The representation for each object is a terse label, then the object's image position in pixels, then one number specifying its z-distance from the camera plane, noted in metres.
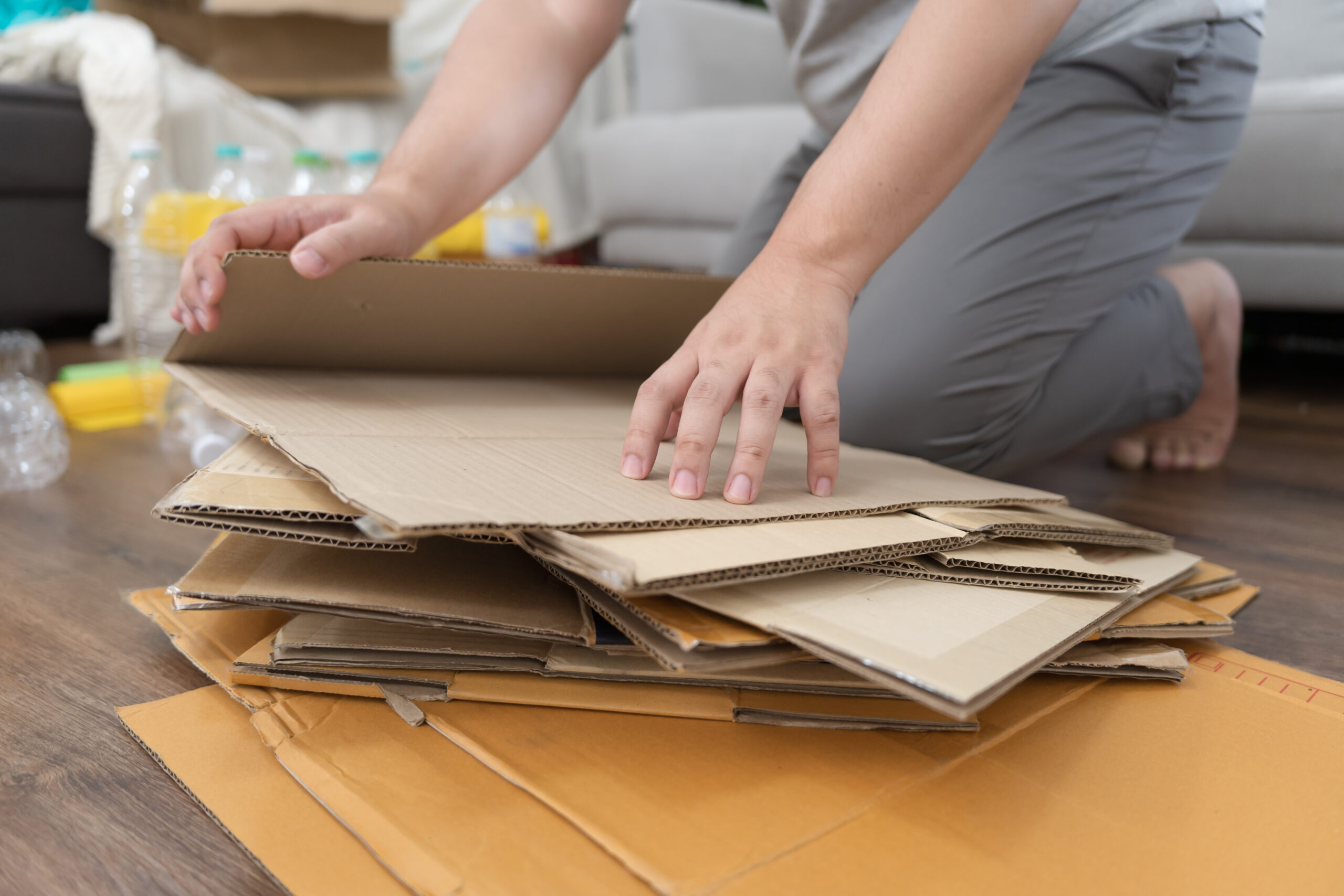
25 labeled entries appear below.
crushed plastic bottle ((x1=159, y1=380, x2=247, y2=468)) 1.15
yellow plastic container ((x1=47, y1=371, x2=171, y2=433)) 1.27
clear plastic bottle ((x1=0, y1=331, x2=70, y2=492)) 0.97
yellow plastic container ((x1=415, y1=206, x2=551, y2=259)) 2.06
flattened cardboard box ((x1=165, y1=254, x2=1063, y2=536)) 0.47
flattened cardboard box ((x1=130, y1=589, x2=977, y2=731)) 0.49
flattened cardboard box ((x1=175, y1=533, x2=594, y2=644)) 0.48
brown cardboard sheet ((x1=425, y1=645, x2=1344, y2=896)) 0.39
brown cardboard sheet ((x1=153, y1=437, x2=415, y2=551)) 0.45
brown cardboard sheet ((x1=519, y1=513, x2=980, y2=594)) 0.41
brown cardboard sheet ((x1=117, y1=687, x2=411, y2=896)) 0.38
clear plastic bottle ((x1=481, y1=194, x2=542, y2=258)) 1.99
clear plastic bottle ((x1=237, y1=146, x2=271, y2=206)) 1.83
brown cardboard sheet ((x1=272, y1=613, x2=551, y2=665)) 0.50
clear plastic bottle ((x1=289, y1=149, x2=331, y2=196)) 1.52
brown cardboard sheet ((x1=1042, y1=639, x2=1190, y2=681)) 0.54
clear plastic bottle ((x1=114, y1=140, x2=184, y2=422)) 1.38
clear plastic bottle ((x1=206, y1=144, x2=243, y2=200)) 1.78
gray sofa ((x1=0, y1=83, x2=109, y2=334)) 1.98
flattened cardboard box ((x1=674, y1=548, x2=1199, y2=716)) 0.40
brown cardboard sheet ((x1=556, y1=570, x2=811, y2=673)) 0.42
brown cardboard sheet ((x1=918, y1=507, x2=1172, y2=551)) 0.57
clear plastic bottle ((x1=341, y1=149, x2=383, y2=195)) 1.67
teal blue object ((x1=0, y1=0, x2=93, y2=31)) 2.49
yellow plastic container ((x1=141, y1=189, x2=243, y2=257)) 1.37
